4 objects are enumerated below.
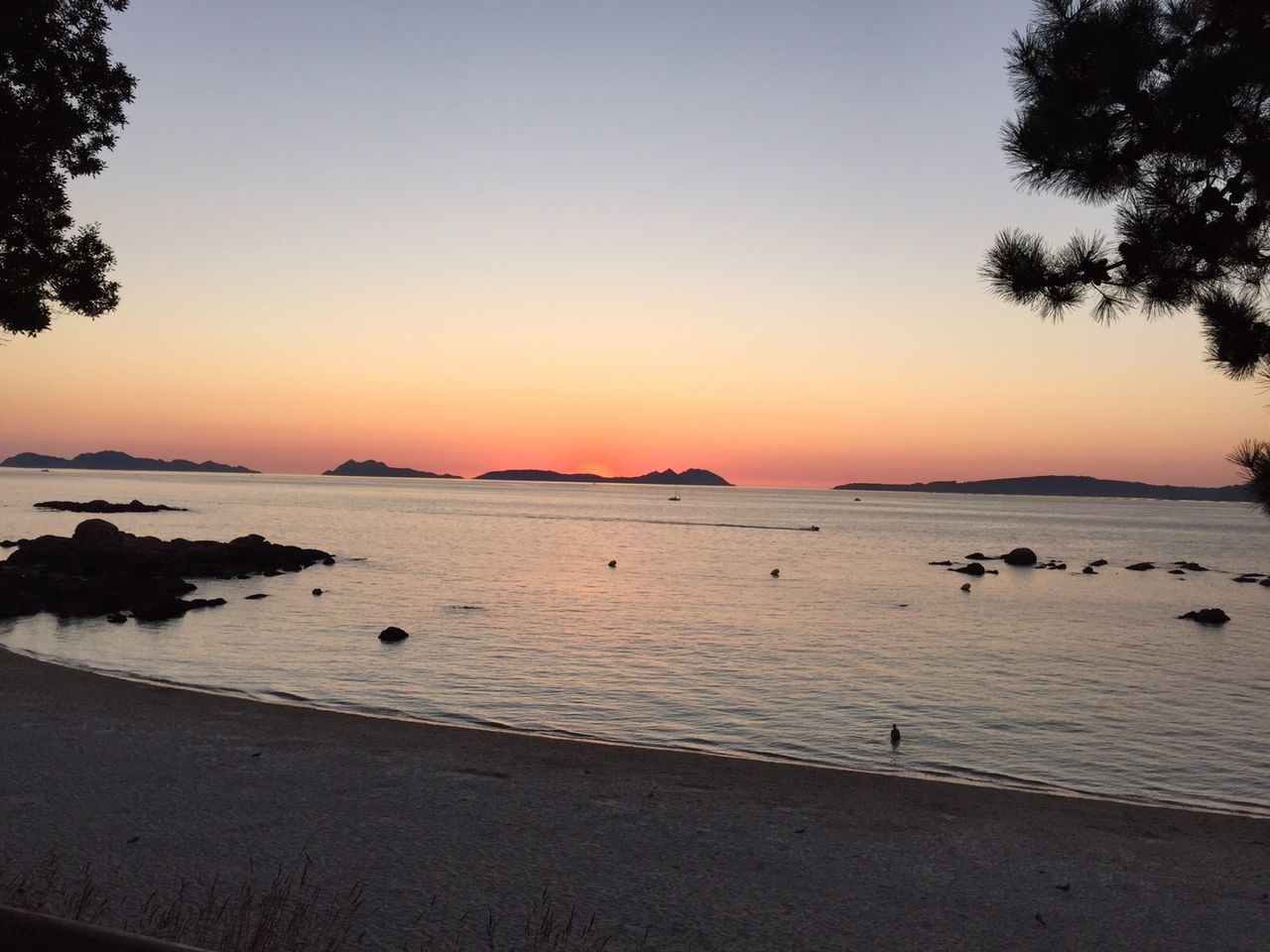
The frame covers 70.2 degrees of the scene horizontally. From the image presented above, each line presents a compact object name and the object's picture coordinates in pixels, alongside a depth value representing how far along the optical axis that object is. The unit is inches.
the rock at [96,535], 1865.2
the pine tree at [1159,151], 337.4
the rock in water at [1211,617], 1673.2
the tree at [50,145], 595.2
